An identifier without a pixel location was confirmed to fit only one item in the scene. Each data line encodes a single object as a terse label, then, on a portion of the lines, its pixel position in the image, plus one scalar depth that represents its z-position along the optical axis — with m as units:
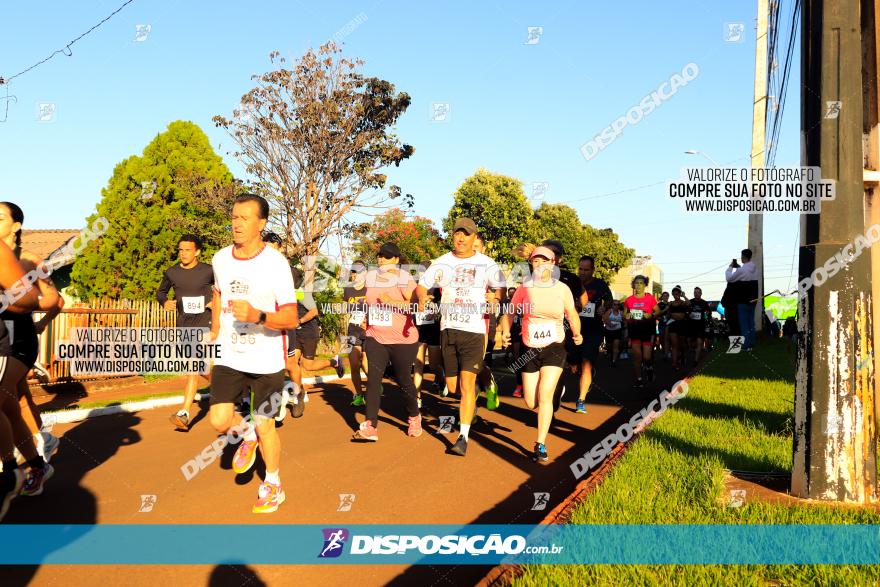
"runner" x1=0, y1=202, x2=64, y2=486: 5.12
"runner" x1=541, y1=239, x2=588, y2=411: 8.68
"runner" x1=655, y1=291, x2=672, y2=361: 15.34
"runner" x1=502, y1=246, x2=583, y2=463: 7.18
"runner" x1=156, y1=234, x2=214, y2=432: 8.80
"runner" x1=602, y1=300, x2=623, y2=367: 17.62
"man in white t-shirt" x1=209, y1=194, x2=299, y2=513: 5.15
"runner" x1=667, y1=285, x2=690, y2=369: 16.69
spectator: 16.64
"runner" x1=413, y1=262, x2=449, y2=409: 10.38
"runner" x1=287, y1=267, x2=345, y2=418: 9.99
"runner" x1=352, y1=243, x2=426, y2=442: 8.04
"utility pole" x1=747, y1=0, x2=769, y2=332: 23.56
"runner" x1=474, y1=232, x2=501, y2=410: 9.73
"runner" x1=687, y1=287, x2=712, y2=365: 17.77
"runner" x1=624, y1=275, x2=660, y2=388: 13.02
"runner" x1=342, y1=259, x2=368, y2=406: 10.60
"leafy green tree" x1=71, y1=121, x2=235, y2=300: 22.22
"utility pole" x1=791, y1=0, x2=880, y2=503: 4.73
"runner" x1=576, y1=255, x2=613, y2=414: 10.76
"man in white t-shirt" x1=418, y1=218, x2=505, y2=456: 7.68
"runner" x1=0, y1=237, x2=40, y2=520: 4.33
